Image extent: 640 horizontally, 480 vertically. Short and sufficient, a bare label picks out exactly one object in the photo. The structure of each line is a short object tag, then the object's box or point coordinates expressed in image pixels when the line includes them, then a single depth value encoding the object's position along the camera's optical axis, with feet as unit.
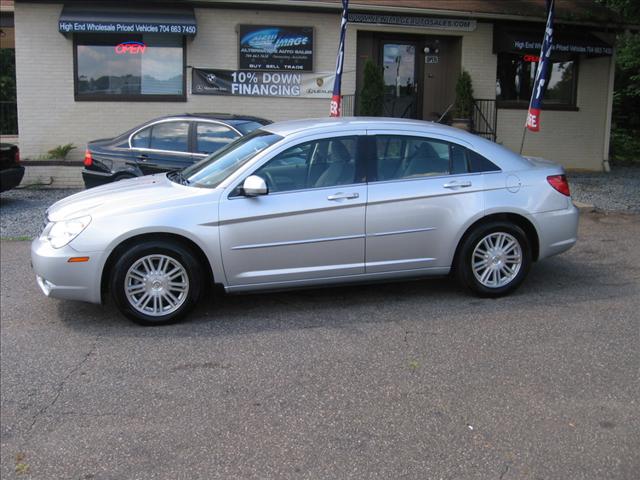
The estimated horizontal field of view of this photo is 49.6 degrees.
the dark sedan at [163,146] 33.78
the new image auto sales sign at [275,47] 47.65
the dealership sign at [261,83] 47.78
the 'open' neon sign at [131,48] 47.19
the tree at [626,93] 43.54
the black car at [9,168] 36.86
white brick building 46.47
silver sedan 18.22
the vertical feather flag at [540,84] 37.76
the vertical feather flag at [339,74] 40.75
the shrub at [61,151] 46.37
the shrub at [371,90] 48.32
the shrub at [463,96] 49.75
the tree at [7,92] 60.39
